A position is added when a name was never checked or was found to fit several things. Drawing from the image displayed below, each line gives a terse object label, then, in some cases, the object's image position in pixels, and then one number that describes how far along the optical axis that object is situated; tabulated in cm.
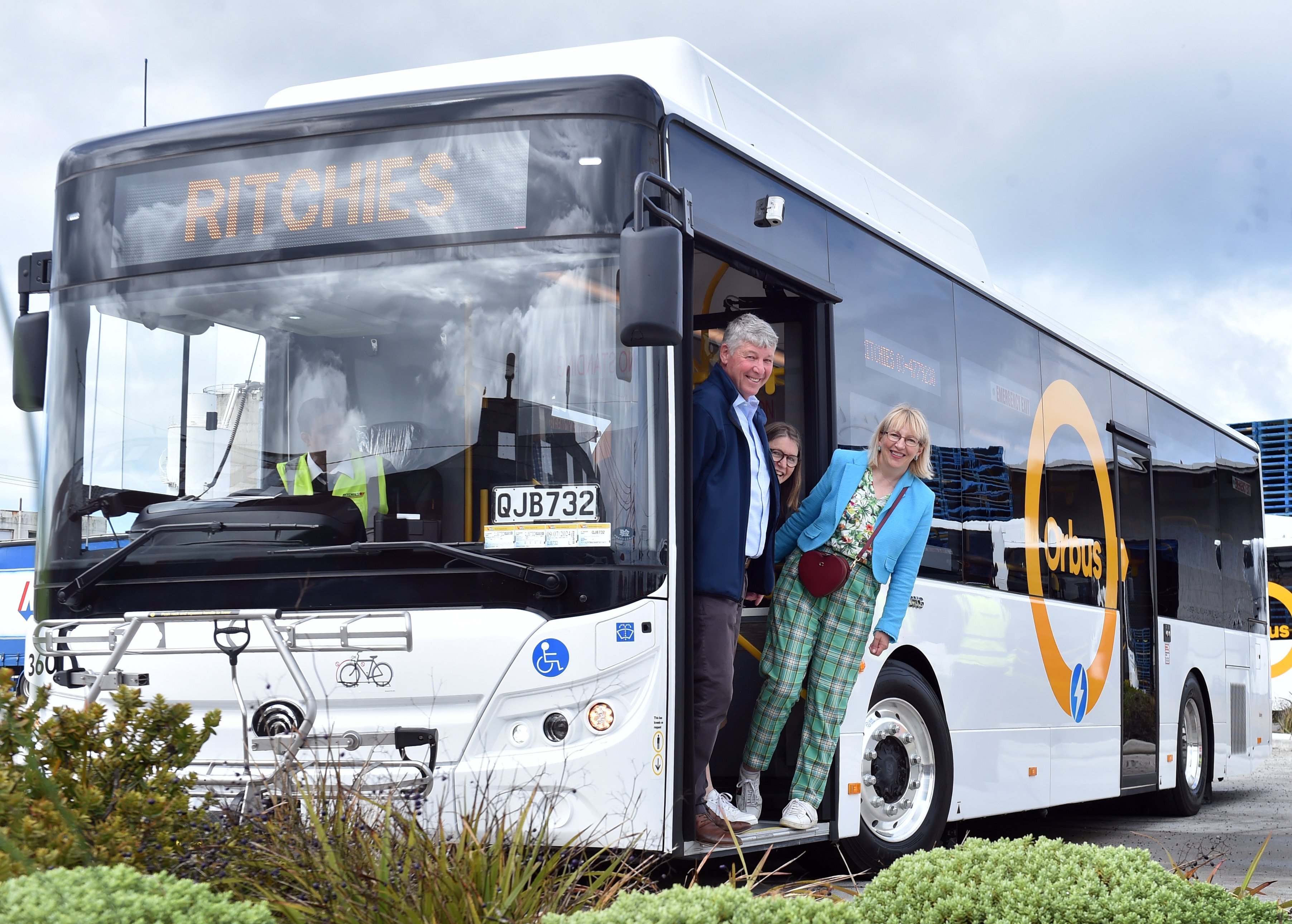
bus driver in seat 542
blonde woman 654
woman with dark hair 694
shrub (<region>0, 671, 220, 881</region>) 352
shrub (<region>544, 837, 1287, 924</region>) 388
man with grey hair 584
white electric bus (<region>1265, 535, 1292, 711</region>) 2402
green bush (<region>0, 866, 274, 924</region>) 290
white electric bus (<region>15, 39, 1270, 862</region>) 527
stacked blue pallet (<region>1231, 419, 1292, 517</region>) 4131
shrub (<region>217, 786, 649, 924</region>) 367
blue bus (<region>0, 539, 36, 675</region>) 2472
